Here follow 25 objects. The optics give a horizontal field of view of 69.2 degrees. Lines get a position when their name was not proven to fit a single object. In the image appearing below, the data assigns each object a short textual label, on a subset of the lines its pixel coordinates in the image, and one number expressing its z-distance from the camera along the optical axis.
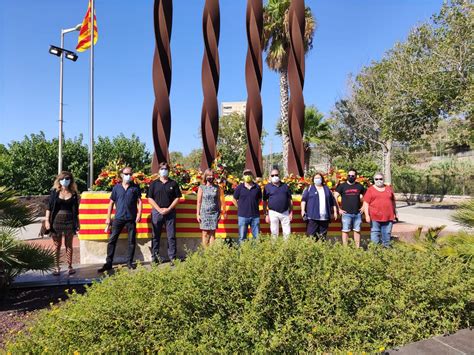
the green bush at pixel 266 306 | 2.32
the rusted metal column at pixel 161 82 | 8.04
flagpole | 15.98
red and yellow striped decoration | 5.92
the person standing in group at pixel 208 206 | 5.75
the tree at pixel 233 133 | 38.06
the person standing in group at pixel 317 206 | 6.09
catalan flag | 18.03
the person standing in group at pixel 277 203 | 5.96
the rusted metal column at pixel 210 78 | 8.41
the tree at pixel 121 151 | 19.67
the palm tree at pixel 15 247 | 3.59
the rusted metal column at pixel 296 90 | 8.89
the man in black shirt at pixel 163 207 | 5.68
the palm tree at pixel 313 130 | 23.56
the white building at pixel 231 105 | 131.75
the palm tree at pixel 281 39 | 18.69
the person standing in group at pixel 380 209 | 6.16
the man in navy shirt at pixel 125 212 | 5.48
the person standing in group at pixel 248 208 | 5.83
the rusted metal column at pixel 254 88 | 8.92
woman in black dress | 5.11
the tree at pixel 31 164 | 16.98
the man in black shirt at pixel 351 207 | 6.47
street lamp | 15.74
